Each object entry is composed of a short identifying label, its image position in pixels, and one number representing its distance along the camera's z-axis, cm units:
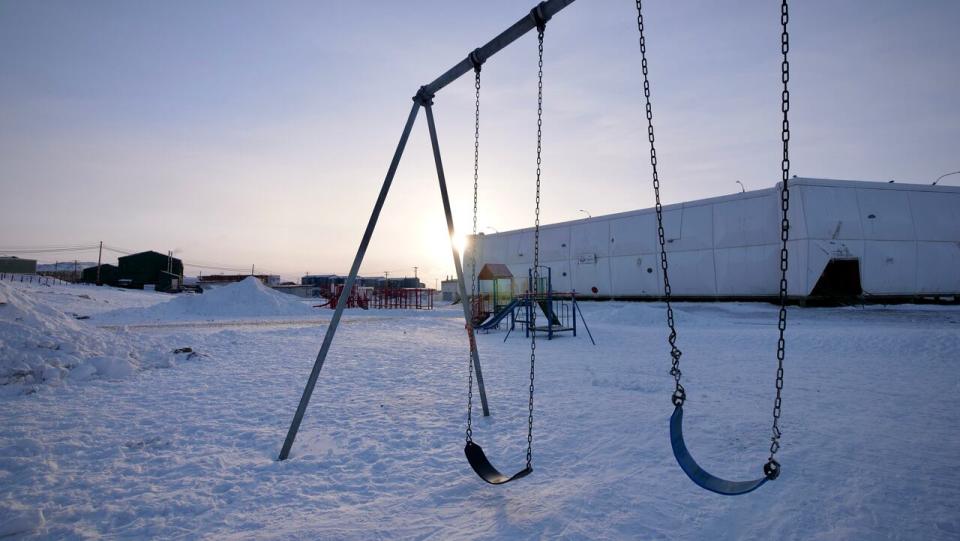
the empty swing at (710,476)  278
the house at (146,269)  4809
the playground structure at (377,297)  3272
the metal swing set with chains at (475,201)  291
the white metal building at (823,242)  1928
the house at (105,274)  4912
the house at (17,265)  5116
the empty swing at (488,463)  351
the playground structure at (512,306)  1465
